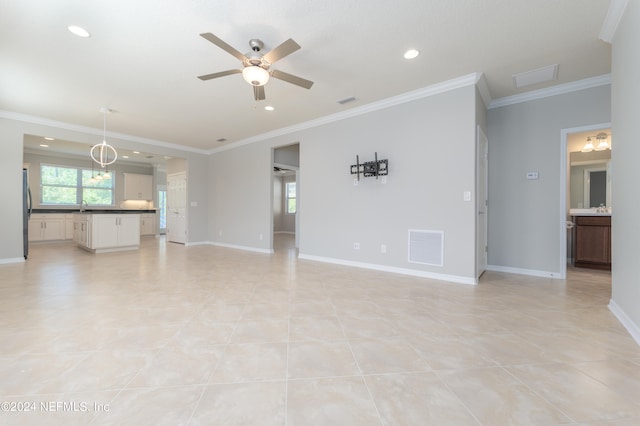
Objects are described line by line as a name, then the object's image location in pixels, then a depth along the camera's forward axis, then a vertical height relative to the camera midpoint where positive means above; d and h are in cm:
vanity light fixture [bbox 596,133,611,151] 425 +113
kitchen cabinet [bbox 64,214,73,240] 784 -47
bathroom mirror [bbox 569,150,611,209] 501 +63
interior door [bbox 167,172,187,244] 751 +9
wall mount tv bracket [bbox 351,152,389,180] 425 +70
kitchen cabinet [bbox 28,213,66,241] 730 -48
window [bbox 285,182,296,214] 1126 +61
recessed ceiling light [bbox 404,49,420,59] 295 +174
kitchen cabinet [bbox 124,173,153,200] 924 +82
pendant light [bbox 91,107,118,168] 468 +168
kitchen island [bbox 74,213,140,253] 595 -50
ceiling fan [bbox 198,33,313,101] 234 +140
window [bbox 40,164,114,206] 786 +70
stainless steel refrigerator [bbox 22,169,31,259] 505 +1
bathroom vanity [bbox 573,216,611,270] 428 -49
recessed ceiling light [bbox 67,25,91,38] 256 +173
